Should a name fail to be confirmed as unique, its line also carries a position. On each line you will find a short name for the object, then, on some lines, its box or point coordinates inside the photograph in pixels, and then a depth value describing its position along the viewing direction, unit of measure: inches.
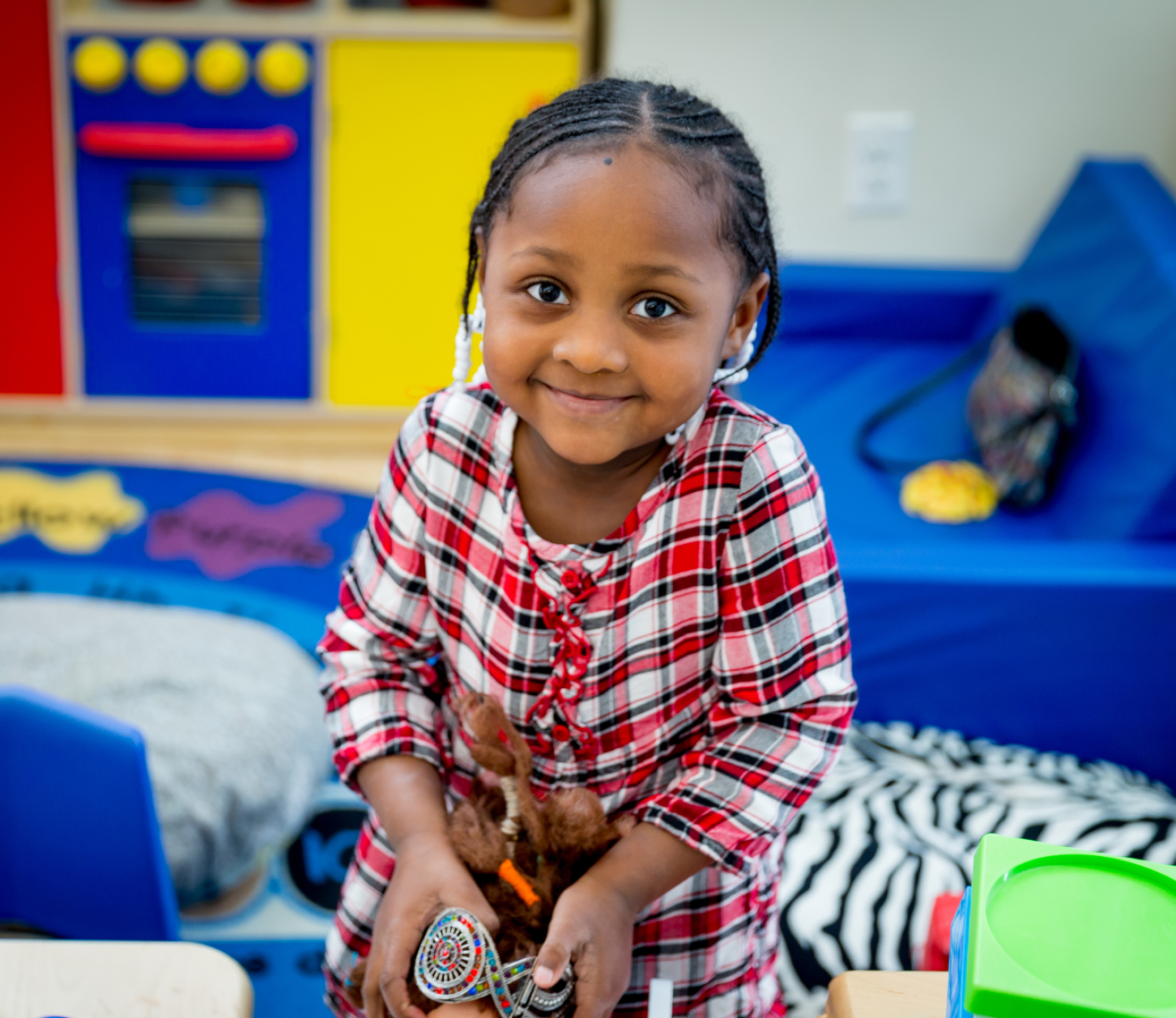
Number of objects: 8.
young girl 24.2
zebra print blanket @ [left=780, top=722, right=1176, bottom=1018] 44.8
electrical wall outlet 96.3
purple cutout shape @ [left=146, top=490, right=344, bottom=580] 86.3
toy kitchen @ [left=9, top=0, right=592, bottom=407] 105.7
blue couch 54.1
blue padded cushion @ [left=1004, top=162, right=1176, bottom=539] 64.6
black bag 73.0
